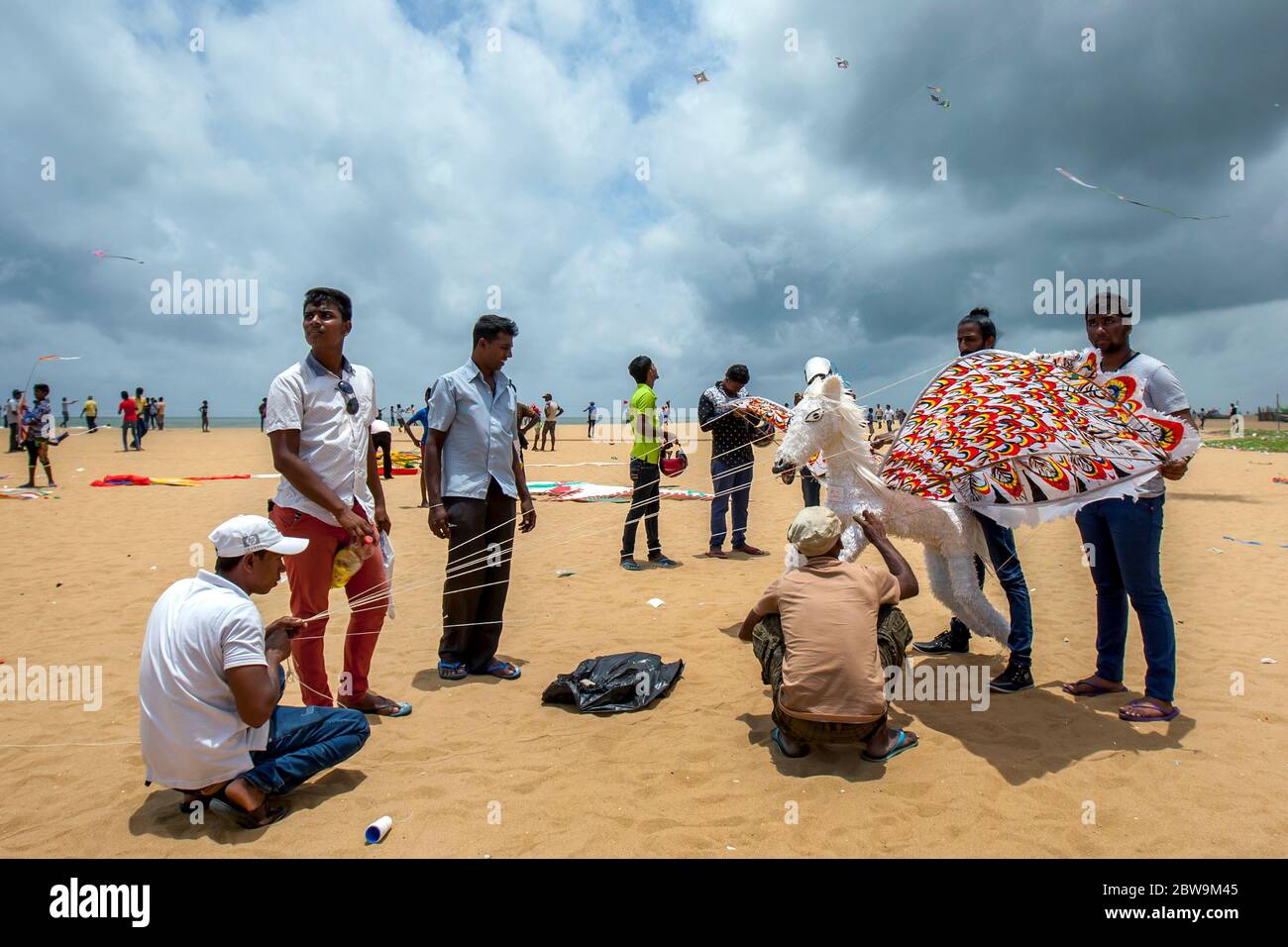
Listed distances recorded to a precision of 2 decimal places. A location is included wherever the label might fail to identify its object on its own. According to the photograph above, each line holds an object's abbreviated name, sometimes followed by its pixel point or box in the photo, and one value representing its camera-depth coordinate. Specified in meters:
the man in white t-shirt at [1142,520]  3.82
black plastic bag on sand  4.26
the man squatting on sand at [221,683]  2.82
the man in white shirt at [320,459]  3.60
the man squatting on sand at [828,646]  3.32
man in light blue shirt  4.58
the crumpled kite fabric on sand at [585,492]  12.96
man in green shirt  7.69
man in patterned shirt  8.04
